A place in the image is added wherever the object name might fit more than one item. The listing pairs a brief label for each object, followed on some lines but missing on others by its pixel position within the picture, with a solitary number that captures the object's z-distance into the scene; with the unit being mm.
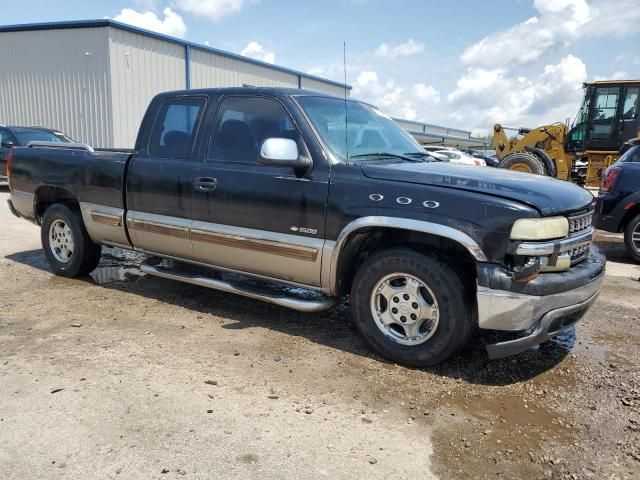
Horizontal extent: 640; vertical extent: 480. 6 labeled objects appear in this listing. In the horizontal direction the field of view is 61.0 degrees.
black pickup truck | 3410
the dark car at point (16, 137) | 13508
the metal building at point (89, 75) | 20031
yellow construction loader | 16047
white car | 23200
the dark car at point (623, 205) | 7527
